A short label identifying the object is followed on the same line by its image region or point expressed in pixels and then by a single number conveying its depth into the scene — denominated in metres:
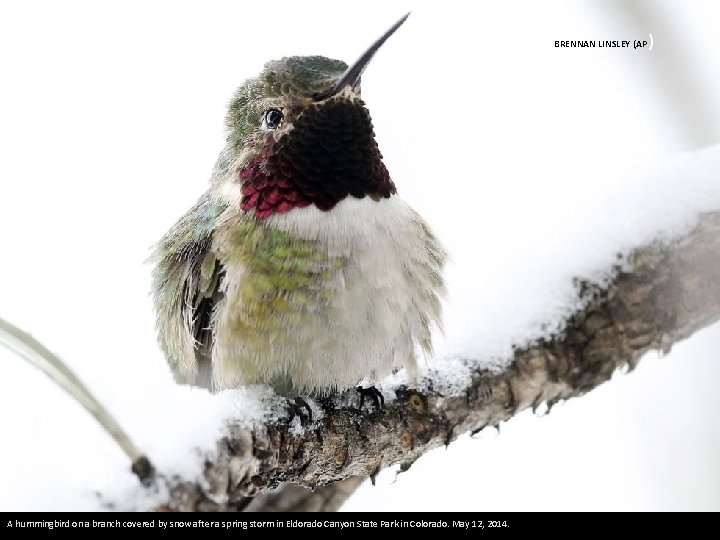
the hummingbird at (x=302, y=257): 3.28
